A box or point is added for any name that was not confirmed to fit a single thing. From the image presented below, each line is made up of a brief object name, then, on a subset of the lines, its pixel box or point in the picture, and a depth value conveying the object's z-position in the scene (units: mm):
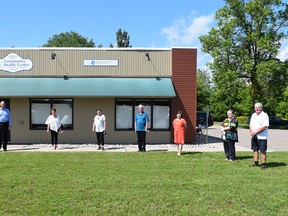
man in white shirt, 9898
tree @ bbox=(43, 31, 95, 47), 73875
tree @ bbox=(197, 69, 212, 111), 54322
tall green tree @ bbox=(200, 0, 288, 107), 34688
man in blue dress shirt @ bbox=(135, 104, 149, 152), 13820
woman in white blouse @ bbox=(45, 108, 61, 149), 14688
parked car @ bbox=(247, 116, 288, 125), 42634
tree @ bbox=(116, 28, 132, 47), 74438
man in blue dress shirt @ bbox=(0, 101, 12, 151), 13750
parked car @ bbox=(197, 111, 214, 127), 28203
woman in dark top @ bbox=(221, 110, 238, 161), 11328
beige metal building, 17250
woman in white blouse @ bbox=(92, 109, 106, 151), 14695
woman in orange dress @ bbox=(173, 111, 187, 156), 12500
